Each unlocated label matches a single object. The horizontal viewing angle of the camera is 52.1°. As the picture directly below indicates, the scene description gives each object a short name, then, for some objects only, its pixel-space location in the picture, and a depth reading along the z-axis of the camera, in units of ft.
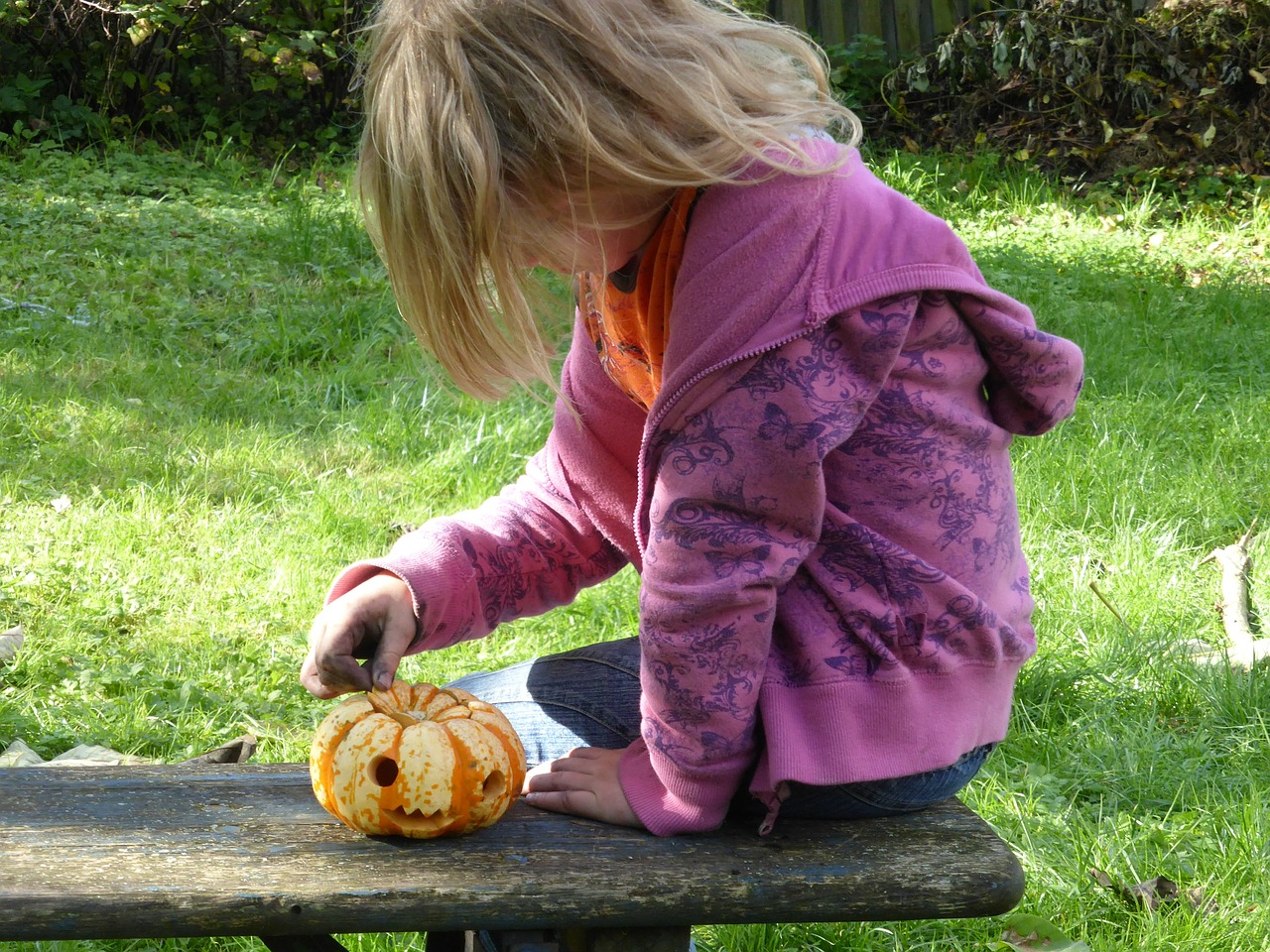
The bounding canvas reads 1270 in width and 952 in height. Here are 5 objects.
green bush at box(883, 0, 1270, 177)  25.16
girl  4.96
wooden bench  4.77
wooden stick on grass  10.42
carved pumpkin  5.29
